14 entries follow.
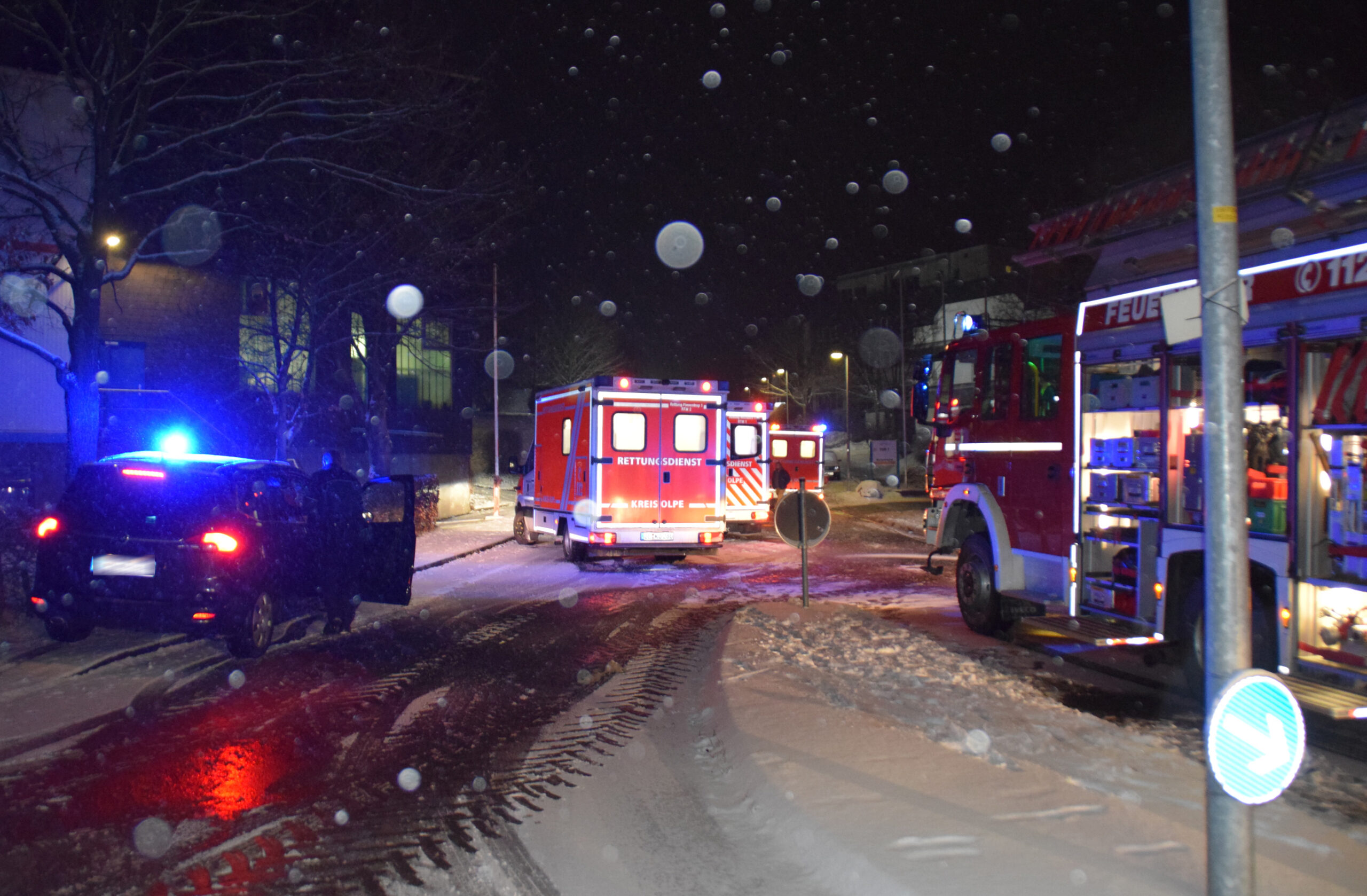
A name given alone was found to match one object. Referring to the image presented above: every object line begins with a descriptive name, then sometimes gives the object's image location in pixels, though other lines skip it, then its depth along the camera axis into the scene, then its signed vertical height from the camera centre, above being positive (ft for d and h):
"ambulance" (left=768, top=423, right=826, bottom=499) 85.51 +1.59
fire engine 20.11 +0.97
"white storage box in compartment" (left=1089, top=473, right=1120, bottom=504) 26.96 -0.48
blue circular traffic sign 10.13 -2.91
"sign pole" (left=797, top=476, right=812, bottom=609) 32.63 -1.49
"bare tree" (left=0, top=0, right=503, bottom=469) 39.32 +16.95
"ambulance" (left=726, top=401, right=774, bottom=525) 69.56 +0.44
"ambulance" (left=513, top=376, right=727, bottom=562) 50.01 +0.19
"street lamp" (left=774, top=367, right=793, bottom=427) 190.60 +15.27
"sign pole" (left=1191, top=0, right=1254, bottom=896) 10.71 +0.70
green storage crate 22.03 -1.03
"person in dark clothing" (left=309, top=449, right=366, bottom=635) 32.19 -2.67
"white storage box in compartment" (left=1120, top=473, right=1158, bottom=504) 25.61 -0.47
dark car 25.94 -2.41
